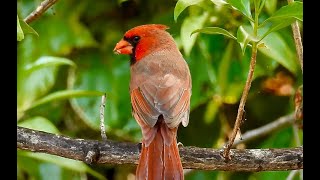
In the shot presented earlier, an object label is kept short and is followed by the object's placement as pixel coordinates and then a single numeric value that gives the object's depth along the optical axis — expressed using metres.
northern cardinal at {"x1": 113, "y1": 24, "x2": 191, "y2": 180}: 4.35
